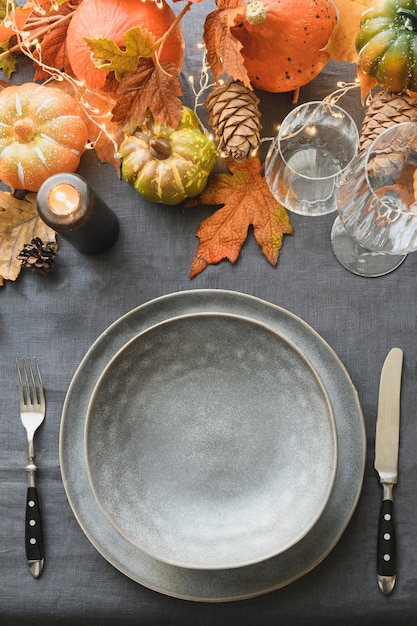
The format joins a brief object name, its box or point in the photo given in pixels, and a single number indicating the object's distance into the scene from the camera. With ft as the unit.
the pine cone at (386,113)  2.73
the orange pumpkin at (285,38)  2.76
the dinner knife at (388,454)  2.63
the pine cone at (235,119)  2.83
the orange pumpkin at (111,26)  2.81
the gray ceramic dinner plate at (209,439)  2.63
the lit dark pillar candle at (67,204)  2.66
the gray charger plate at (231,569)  2.62
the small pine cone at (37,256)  2.95
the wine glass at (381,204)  2.49
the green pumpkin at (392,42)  2.67
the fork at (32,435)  2.74
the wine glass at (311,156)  2.71
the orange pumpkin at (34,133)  2.88
